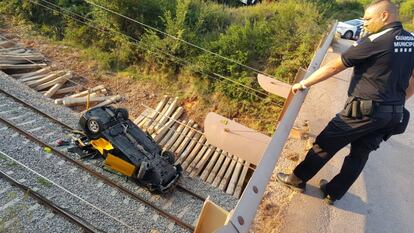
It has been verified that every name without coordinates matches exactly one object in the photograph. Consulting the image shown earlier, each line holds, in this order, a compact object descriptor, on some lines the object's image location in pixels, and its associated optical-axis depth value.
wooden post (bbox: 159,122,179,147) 9.18
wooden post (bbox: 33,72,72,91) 10.41
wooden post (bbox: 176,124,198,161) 9.02
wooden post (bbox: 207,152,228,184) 8.29
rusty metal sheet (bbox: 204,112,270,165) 5.69
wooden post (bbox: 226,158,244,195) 7.98
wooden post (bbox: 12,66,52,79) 10.56
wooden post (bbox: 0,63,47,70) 10.60
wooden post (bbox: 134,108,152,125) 9.89
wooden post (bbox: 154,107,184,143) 9.23
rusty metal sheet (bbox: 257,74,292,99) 5.60
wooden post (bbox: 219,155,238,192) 8.16
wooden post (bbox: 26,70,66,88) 10.36
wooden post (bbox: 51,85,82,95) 10.56
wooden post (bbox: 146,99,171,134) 9.47
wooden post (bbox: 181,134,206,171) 8.60
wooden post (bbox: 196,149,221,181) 8.34
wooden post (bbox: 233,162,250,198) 7.98
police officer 3.66
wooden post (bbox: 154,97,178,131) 9.66
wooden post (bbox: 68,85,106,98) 10.44
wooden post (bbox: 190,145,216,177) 8.43
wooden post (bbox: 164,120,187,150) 9.08
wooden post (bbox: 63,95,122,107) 9.92
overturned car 7.06
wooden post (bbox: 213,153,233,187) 8.22
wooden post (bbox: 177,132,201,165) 8.80
